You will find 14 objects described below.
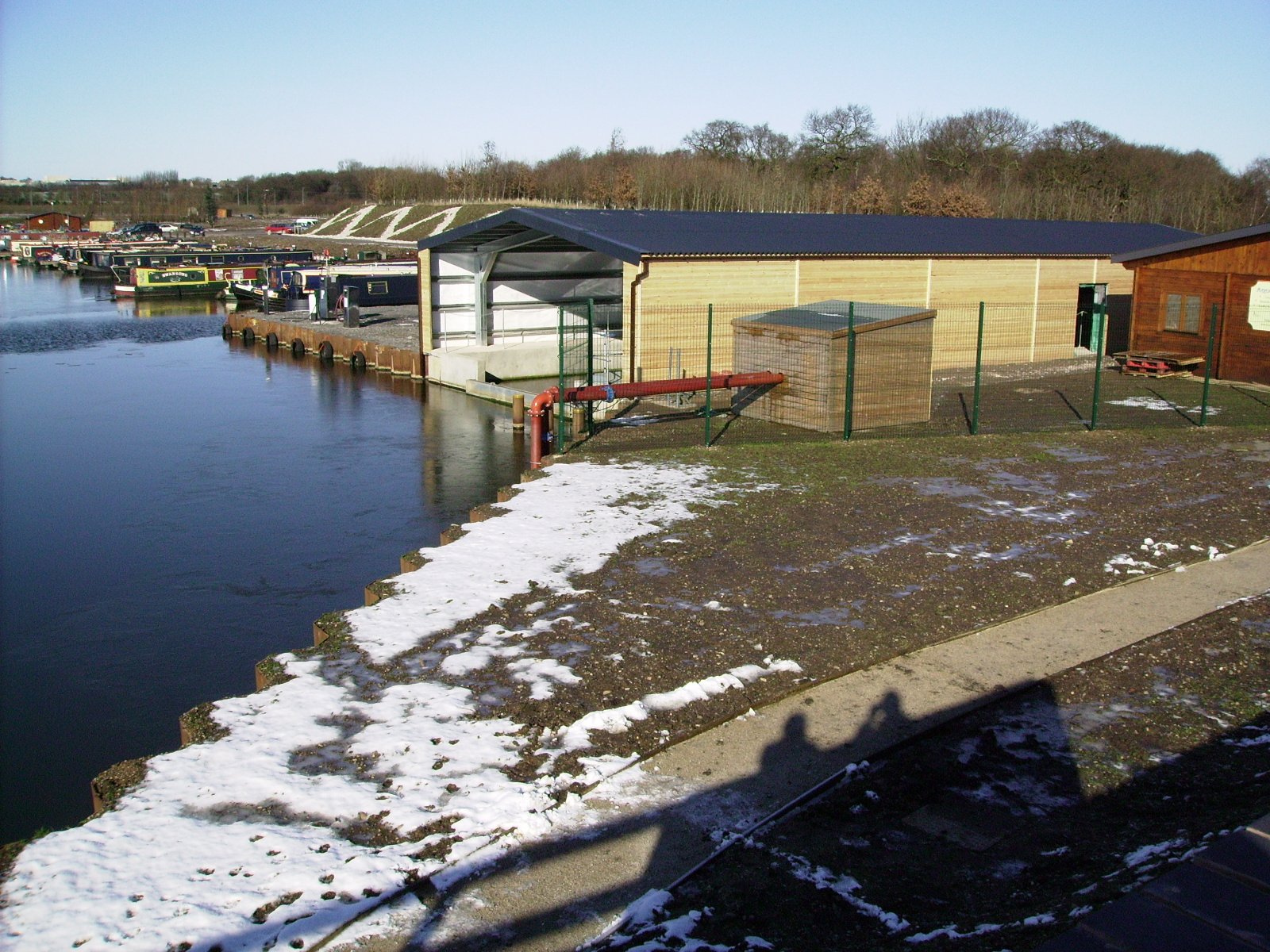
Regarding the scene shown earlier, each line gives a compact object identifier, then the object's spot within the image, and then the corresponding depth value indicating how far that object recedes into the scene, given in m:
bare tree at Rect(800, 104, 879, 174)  88.81
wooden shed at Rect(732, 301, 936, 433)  17.41
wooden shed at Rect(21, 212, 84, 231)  129.25
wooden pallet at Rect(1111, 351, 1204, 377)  24.67
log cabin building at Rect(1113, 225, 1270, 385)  23.38
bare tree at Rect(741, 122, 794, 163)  97.88
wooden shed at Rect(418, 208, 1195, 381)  22.89
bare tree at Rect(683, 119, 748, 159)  104.88
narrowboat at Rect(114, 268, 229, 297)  59.78
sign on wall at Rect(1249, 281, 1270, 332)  23.19
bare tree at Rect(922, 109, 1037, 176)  84.19
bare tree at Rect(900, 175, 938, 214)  63.78
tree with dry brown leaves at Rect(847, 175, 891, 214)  65.75
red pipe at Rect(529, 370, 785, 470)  17.17
